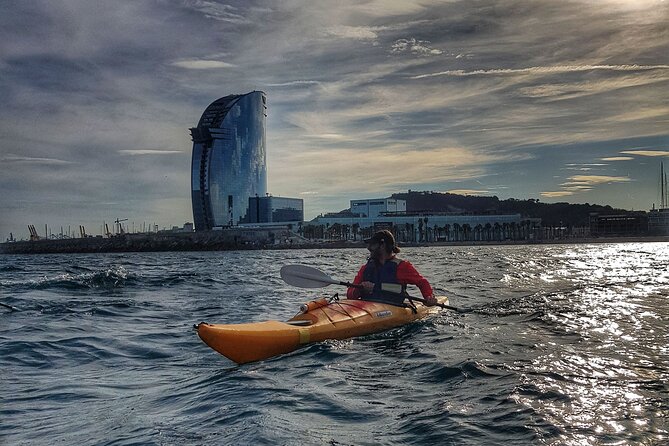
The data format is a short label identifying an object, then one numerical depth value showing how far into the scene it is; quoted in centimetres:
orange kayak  845
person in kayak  1142
